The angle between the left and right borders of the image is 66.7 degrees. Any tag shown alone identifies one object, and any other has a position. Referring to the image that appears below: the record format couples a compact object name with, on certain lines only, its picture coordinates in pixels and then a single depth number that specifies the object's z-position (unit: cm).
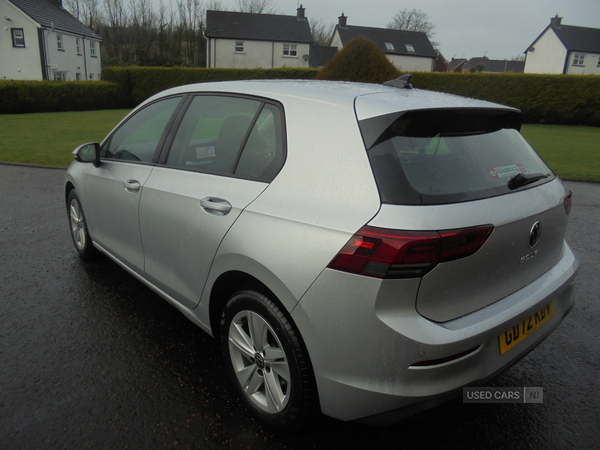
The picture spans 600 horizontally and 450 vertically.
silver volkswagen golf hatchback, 181
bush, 1755
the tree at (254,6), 6725
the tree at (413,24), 7331
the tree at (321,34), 7650
